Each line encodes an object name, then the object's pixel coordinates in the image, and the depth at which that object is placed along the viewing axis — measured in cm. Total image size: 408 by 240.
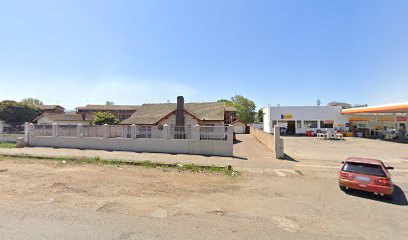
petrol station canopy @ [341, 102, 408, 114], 2510
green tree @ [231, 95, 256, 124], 7207
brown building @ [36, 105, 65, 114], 6769
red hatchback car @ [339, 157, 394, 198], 759
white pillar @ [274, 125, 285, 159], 1571
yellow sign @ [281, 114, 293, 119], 3994
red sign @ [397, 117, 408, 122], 3444
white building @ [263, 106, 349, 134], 3850
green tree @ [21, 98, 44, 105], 9768
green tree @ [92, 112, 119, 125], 3897
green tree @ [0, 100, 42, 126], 4459
